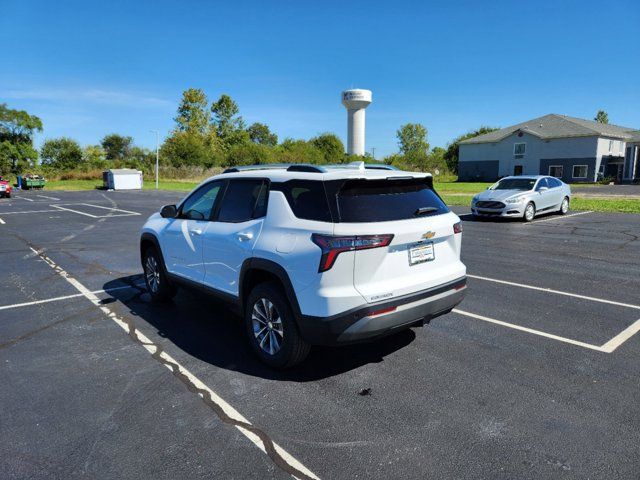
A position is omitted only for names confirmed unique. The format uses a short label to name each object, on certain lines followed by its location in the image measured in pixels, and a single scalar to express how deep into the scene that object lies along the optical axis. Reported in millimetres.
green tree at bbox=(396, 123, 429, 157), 99312
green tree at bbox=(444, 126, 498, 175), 78375
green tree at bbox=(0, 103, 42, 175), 73206
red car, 32625
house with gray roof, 51312
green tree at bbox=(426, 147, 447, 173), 69838
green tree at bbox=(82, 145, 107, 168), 75531
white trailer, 46531
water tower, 96625
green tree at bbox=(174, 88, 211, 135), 73562
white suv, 3525
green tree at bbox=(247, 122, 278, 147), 119000
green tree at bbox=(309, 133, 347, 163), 84750
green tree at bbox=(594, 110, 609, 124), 117125
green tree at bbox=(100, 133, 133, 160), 109875
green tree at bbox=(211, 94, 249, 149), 78750
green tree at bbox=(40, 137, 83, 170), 81625
